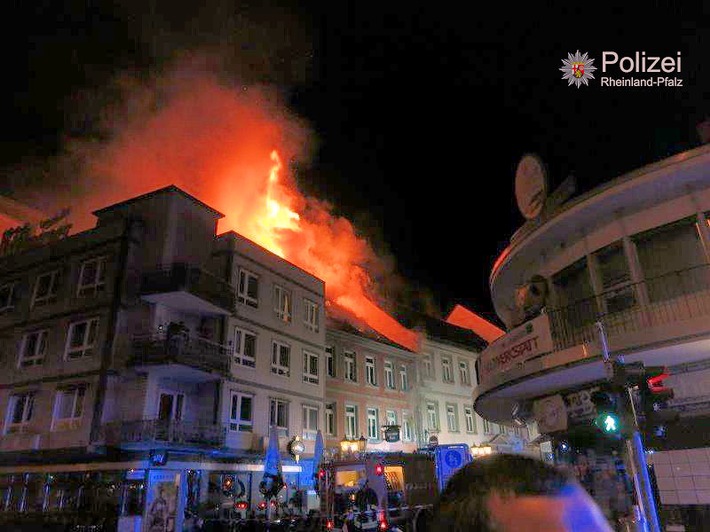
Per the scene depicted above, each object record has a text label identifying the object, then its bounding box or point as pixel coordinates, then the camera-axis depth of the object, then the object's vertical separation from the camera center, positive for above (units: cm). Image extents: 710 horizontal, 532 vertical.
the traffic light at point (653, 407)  866 +90
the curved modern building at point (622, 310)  1141 +367
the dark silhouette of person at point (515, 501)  117 -8
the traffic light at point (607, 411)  888 +88
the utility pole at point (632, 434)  790 +47
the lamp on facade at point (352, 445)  3134 +149
